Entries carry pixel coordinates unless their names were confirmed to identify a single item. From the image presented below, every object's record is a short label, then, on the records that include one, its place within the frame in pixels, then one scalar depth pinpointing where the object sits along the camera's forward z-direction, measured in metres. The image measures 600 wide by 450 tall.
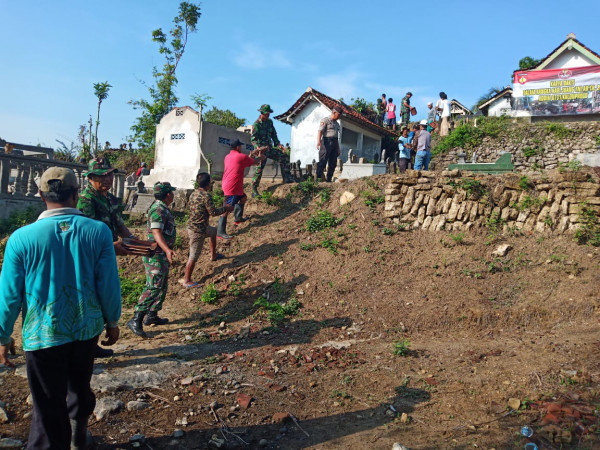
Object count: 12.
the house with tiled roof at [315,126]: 18.89
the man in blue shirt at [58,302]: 2.65
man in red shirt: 8.52
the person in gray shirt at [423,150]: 10.48
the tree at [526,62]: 29.52
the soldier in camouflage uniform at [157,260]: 5.79
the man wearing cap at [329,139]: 10.10
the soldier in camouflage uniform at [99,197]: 5.06
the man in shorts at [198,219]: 7.38
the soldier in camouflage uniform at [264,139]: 9.77
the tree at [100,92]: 28.17
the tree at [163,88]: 23.98
